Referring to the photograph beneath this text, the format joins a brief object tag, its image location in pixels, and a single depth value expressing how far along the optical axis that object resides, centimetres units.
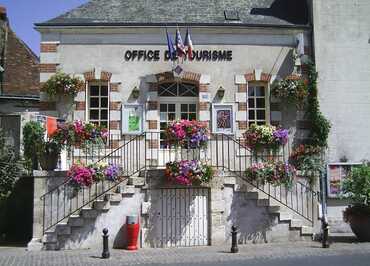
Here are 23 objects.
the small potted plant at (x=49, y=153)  1216
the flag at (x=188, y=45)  1405
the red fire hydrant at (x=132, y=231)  1165
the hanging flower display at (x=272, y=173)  1249
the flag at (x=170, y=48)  1397
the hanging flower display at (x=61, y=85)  1383
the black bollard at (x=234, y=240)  1109
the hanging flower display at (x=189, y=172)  1179
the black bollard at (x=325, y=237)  1145
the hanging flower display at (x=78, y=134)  1226
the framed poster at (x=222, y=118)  1436
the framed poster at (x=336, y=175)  1415
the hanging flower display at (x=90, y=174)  1200
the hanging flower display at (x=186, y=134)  1212
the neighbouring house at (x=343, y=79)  1448
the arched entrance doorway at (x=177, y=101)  1462
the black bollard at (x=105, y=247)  1064
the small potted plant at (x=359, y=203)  1219
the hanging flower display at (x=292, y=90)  1410
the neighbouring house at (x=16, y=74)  1912
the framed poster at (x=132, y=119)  1422
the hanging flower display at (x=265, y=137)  1319
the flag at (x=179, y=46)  1391
